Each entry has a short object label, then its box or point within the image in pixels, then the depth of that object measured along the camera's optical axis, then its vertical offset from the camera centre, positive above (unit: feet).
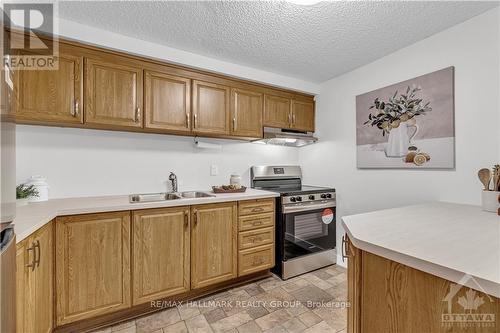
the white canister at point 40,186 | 5.81 -0.57
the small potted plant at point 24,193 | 5.45 -0.72
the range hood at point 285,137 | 8.85 +1.18
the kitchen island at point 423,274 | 2.08 -1.24
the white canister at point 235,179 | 8.66 -0.57
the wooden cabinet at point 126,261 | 4.31 -2.42
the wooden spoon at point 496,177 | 4.77 -0.26
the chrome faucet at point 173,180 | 7.92 -0.54
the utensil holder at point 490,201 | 4.59 -0.77
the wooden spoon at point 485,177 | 4.97 -0.27
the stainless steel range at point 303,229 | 7.87 -2.46
